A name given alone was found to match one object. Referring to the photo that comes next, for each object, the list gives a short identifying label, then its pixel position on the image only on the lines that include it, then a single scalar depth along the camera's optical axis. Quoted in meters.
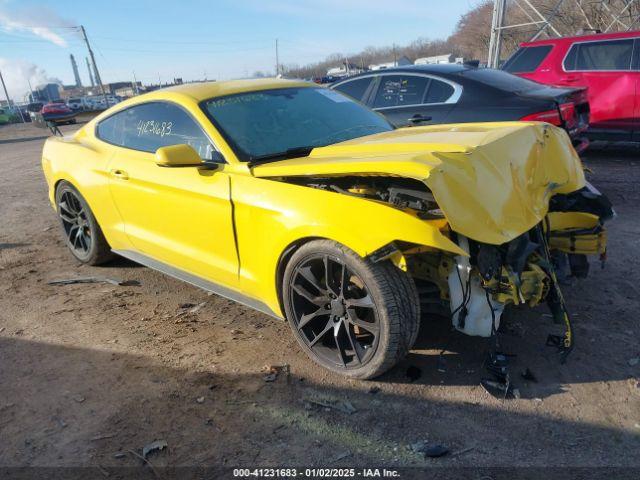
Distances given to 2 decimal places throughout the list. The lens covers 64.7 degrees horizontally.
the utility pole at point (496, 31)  13.88
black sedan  5.48
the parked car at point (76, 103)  42.35
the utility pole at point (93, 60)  51.03
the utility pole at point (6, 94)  49.72
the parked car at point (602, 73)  7.47
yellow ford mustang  2.52
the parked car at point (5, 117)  39.88
